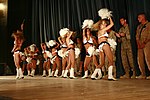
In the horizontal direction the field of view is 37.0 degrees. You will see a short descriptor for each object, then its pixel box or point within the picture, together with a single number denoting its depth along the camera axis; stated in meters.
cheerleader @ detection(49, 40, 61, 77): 6.98
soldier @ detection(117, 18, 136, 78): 5.27
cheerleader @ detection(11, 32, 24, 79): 5.84
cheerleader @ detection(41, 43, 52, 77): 7.39
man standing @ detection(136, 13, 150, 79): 4.86
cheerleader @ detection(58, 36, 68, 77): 6.10
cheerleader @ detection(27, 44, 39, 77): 7.81
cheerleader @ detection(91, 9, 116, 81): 4.45
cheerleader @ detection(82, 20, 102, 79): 5.11
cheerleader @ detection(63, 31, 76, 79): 5.54
